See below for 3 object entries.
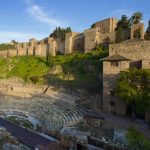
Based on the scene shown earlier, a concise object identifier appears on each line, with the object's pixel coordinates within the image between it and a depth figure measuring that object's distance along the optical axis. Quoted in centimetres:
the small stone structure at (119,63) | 1507
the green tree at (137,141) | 864
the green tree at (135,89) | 1320
